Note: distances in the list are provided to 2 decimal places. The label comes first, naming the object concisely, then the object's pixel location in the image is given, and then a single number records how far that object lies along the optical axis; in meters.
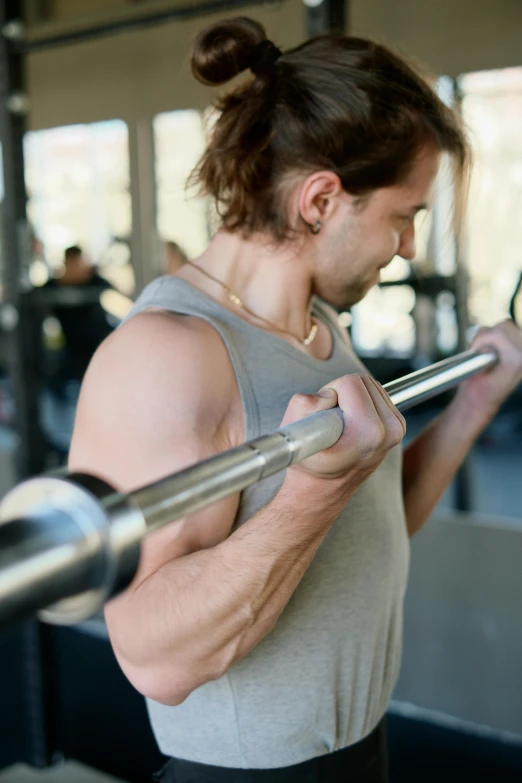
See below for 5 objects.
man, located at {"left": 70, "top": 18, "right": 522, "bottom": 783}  0.83
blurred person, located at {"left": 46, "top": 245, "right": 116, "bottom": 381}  4.70
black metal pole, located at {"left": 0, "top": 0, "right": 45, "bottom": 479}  2.52
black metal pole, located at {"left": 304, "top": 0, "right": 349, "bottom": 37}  2.10
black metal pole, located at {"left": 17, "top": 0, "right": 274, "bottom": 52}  2.22
